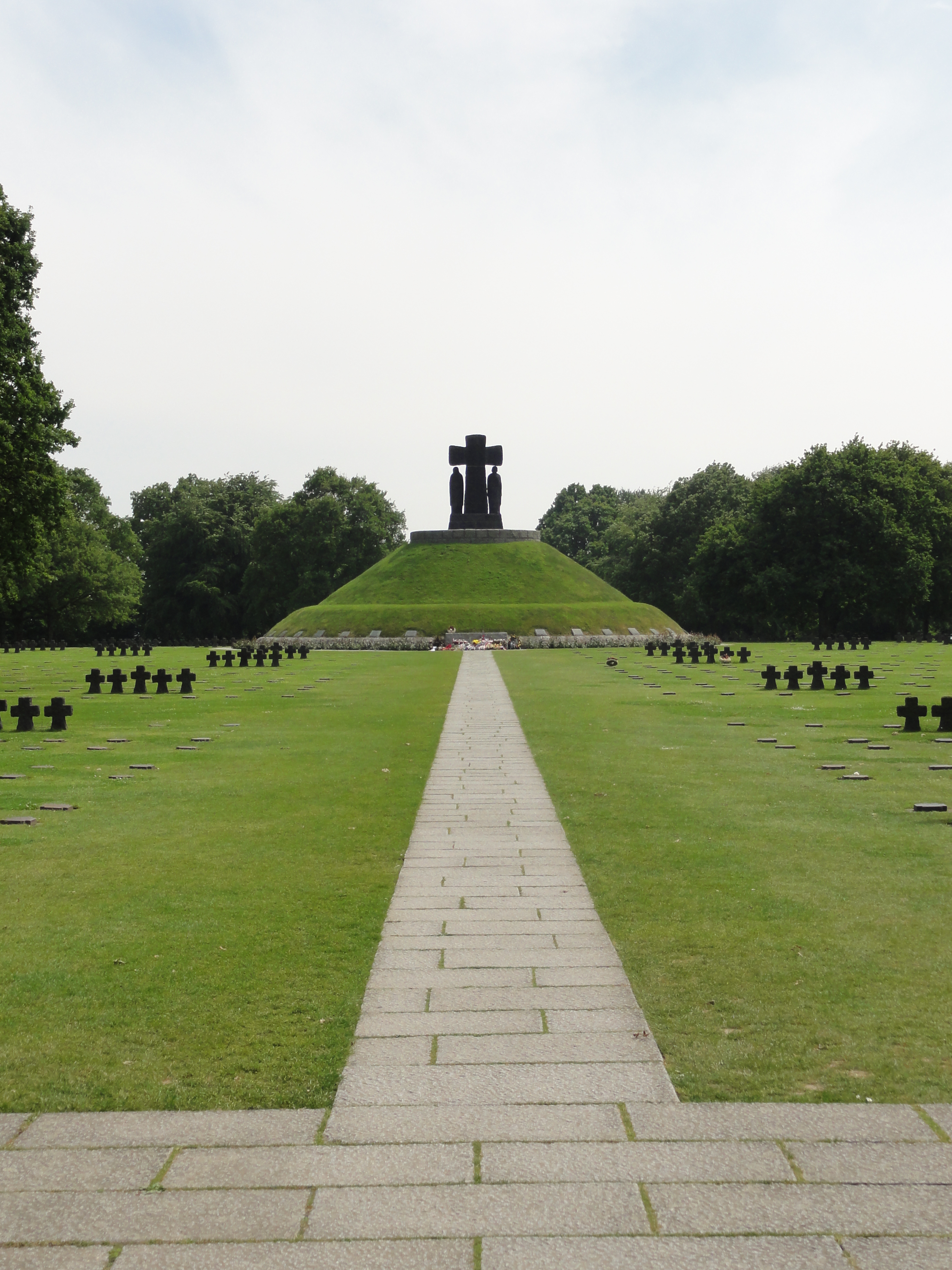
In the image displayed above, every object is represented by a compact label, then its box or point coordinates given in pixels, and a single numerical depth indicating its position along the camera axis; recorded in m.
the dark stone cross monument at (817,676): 28.77
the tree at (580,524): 144.75
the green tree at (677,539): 92.19
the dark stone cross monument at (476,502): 88.06
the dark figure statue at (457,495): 87.69
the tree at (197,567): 98.38
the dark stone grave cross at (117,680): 29.58
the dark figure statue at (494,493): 88.31
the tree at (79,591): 77.31
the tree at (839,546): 70.62
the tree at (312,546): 94.38
